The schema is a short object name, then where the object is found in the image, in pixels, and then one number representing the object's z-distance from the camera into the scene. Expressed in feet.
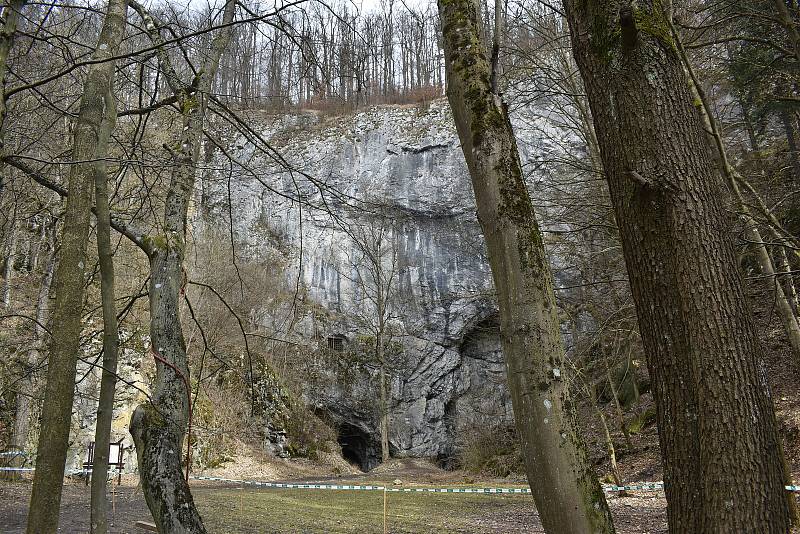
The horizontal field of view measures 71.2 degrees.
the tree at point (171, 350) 10.99
